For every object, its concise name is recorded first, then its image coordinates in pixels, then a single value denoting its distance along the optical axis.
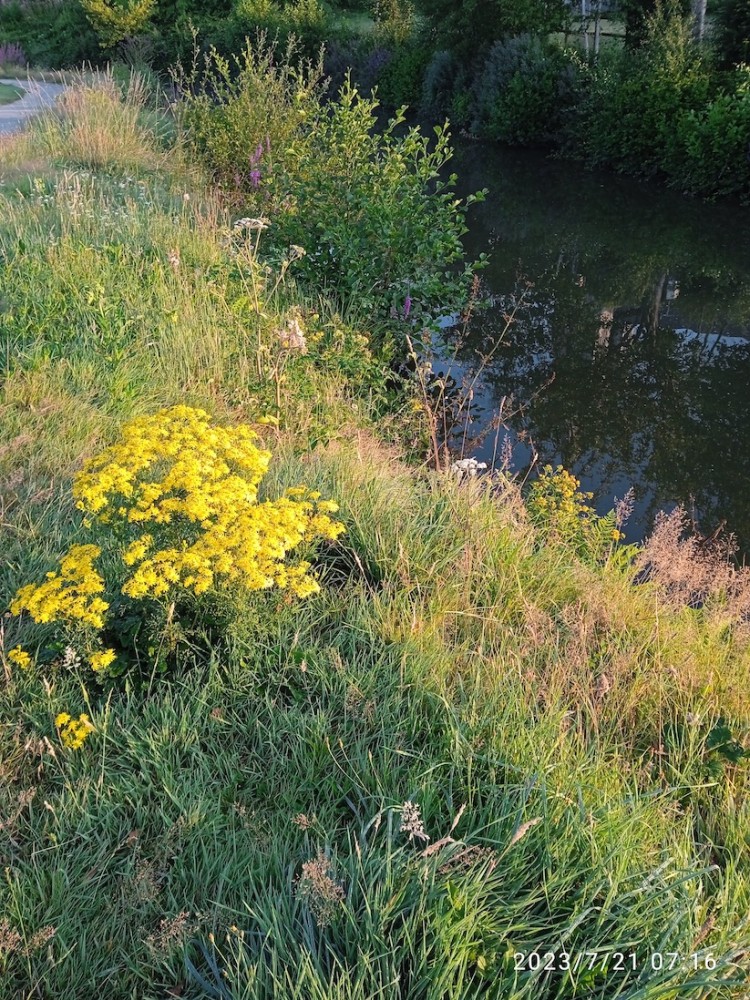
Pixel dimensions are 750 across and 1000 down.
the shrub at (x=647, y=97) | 14.76
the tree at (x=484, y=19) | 20.59
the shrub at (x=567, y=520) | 3.91
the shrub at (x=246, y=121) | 8.92
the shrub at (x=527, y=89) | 18.44
